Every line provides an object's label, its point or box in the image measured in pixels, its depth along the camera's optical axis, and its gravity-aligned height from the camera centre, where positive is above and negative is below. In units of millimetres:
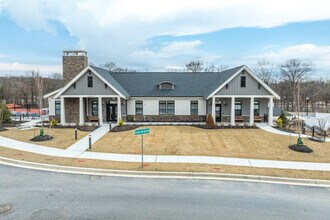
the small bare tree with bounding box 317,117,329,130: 24256 -2044
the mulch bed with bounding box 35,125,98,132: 23203 -2506
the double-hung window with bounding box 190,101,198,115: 28828 -781
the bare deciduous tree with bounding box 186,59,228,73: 67938 +9122
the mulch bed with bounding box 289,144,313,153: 16156 -3058
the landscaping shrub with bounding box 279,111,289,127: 26656 -2125
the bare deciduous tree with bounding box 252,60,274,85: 64875 +6706
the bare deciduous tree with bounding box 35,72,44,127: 20594 +1091
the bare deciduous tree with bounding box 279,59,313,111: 60969 +7038
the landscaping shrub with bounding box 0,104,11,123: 26470 -1393
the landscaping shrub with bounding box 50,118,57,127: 25359 -2203
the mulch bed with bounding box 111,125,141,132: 22623 -2464
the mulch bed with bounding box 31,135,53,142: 18636 -2757
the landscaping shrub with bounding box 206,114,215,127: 24314 -1955
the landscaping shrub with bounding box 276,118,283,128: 24850 -2172
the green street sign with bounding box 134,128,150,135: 12216 -1454
